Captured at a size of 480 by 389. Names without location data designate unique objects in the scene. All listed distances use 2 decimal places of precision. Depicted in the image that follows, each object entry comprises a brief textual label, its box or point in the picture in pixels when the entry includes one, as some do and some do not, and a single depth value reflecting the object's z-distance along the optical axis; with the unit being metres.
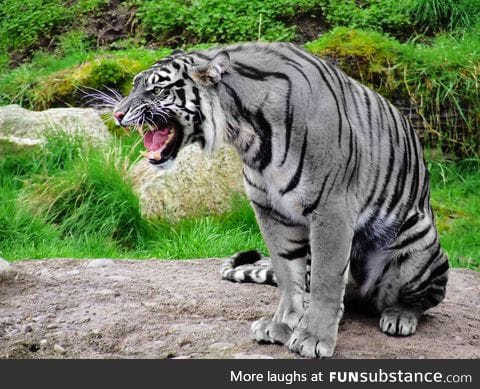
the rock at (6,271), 10.52
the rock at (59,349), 8.17
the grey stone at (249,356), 7.76
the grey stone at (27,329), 8.73
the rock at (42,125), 16.14
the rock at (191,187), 14.49
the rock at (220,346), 8.07
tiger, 7.81
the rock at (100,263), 11.45
